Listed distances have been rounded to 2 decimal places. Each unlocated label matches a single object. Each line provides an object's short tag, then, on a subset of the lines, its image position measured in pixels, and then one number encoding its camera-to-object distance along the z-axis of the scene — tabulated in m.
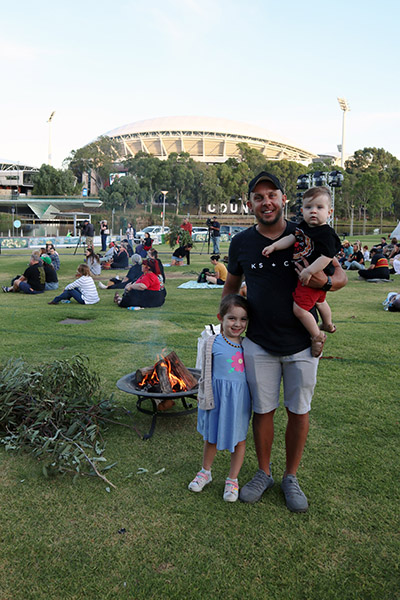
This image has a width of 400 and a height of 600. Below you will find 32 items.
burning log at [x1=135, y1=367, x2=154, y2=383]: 4.22
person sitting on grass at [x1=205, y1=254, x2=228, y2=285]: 12.95
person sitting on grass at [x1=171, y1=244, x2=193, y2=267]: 18.69
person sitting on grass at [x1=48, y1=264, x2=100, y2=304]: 10.40
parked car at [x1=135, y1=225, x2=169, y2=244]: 32.96
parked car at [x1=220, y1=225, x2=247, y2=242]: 37.73
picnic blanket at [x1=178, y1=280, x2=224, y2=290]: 13.23
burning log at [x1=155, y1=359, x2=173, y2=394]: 4.00
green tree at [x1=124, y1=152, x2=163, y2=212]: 64.31
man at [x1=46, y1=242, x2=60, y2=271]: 14.05
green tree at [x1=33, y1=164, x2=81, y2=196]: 62.34
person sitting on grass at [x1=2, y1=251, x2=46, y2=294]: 11.81
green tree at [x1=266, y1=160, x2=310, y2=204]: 73.71
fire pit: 3.91
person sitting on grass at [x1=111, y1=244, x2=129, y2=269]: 17.33
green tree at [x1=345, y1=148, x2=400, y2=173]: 77.00
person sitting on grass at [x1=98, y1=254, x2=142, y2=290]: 12.22
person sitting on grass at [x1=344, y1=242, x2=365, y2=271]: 17.72
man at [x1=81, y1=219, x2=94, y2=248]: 22.02
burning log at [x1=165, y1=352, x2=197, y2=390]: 4.09
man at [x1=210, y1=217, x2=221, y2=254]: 20.72
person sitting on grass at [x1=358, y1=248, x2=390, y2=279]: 14.43
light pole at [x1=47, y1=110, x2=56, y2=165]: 82.07
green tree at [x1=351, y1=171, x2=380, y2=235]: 54.70
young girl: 2.95
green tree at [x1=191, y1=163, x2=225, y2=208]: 68.50
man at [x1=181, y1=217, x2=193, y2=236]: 20.22
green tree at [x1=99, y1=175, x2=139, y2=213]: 55.41
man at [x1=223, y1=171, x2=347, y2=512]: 2.74
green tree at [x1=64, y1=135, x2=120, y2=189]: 74.62
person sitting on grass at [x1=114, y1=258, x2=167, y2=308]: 10.03
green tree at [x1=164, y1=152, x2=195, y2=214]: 65.62
